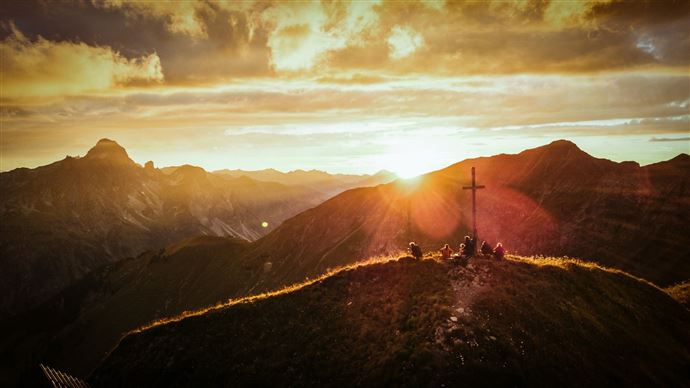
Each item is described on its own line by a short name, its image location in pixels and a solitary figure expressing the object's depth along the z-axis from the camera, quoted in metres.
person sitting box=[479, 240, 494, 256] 27.12
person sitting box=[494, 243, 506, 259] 26.25
